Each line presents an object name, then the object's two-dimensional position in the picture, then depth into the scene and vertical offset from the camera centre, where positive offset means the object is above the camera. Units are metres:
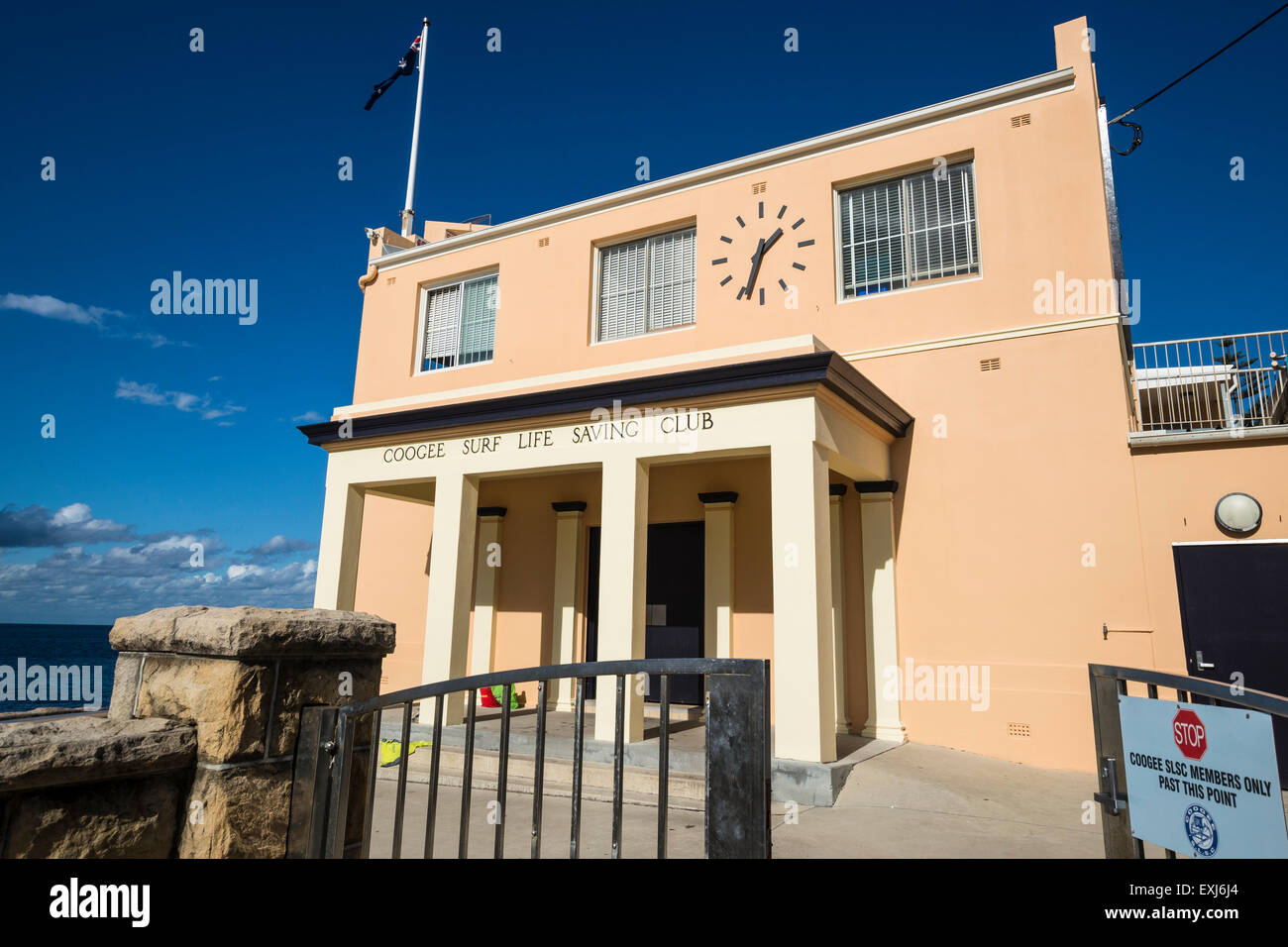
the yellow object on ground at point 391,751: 9.02 -1.81
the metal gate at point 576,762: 2.09 -0.48
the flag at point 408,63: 20.53 +14.35
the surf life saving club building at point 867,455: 7.97 +1.81
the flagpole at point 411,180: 17.17 +9.66
